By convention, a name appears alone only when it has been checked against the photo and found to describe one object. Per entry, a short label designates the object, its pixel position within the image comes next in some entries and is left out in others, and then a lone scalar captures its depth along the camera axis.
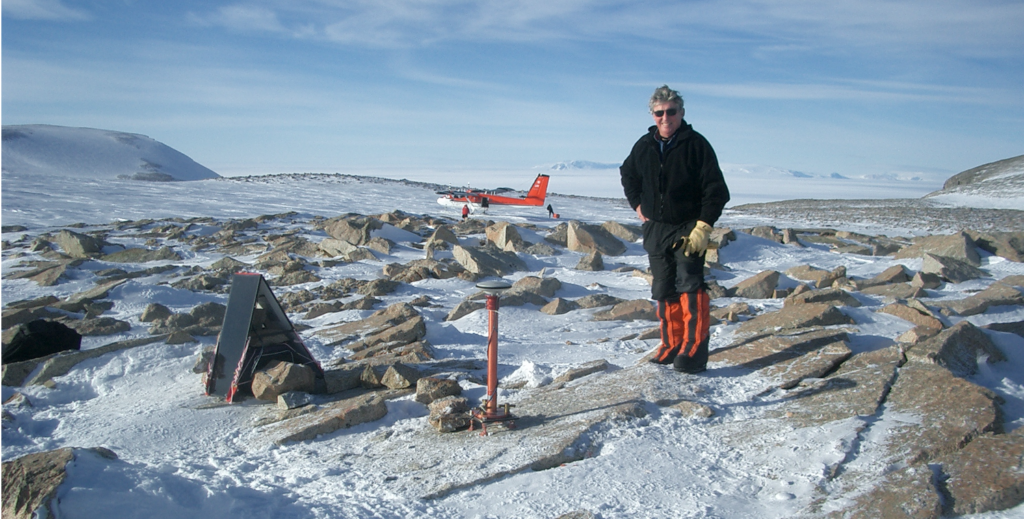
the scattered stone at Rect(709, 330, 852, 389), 4.43
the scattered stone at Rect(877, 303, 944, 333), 5.28
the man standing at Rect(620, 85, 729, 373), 4.34
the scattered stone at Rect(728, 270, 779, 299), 8.55
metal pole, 4.04
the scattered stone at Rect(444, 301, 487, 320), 7.79
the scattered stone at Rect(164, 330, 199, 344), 6.62
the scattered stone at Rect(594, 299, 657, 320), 7.31
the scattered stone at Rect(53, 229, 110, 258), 12.23
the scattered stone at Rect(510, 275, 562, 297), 8.92
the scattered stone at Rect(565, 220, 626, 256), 13.56
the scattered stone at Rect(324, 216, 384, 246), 13.62
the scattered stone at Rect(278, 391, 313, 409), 4.88
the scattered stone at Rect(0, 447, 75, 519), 2.61
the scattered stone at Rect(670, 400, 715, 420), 3.91
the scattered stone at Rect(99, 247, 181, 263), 12.06
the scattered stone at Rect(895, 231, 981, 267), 11.44
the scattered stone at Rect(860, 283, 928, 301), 8.07
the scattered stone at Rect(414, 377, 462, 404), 4.64
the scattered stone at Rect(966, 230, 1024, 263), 11.69
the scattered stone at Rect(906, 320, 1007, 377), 4.16
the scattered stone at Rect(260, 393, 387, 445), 4.23
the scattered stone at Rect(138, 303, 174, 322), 7.80
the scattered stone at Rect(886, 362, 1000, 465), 3.21
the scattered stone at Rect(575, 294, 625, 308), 8.12
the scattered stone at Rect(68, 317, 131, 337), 7.22
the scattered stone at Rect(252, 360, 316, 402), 5.07
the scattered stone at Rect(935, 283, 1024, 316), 6.50
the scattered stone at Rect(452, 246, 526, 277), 11.03
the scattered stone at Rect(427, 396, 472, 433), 4.08
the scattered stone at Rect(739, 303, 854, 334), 5.44
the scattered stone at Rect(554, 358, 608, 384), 4.87
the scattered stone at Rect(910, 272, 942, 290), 8.77
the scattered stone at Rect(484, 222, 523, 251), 13.75
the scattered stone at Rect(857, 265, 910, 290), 9.36
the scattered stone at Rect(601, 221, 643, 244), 14.92
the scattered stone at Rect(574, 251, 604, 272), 11.55
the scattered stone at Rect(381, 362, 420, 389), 5.01
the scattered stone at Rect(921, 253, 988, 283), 9.53
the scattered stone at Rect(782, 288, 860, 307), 6.73
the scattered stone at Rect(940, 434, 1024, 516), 2.72
